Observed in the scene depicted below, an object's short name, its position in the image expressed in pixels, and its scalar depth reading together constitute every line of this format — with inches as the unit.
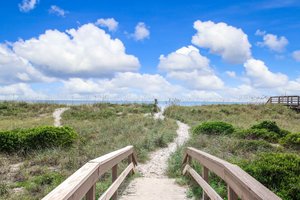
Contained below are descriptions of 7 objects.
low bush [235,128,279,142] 571.8
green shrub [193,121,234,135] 641.1
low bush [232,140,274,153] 458.0
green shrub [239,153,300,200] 219.9
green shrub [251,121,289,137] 609.6
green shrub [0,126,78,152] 517.0
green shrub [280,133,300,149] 511.5
